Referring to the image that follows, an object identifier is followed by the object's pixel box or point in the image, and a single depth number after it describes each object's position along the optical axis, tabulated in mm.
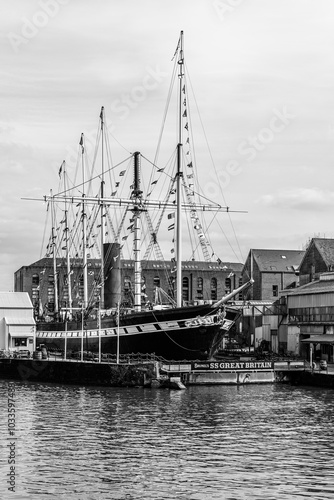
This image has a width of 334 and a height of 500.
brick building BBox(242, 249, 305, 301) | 111188
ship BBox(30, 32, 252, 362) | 67062
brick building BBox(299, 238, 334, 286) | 91000
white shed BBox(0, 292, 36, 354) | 73688
